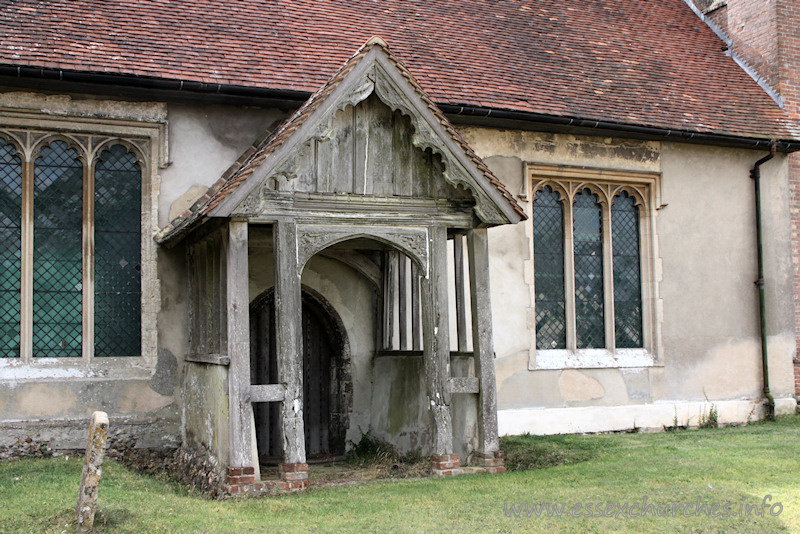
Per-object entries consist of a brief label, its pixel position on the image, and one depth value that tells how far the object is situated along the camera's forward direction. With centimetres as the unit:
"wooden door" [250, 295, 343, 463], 1135
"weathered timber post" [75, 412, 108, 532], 608
